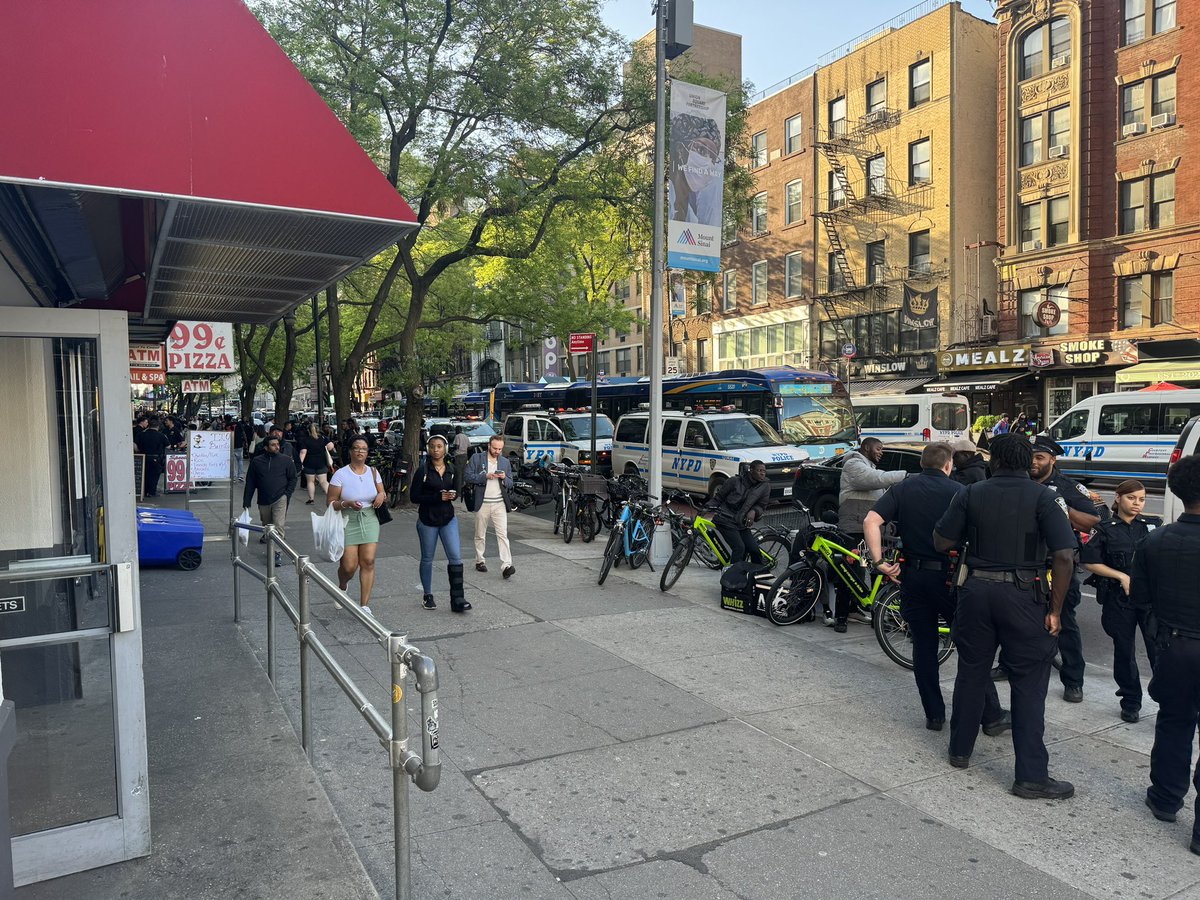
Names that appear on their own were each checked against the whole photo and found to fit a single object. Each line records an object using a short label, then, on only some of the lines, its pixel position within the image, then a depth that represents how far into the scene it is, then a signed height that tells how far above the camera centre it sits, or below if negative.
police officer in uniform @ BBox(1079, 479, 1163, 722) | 5.74 -1.14
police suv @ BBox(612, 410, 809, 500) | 15.32 -0.80
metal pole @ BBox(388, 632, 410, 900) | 3.06 -1.25
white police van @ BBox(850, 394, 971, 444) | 24.58 -0.42
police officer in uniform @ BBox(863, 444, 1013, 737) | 5.46 -1.11
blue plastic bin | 10.37 -1.45
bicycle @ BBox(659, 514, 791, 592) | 9.77 -1.55
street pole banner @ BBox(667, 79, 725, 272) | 11.49 +3.08
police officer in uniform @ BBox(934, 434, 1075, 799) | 4.57 -0.97
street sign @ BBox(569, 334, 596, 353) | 17.38 +1.35
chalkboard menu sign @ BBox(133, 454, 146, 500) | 18.34 -1.23
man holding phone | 10.21 -0.87
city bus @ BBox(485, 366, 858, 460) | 18.59 +0.21
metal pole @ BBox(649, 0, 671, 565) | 11.52 +1.64
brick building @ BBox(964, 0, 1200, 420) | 27.58 +6.69
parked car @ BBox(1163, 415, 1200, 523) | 12.76 -0.62
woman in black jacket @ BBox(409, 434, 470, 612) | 8.71 -1.02
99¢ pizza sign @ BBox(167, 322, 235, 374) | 15.15 +1.22
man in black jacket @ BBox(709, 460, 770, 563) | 9.59 -1.11
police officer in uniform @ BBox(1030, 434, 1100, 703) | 6.15 -1.50
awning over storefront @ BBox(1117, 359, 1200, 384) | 24.98 +0.78
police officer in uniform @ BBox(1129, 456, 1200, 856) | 4.14 -1.14
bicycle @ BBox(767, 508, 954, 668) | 7.89 -1.56
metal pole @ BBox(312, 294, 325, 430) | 31.71 +1.29
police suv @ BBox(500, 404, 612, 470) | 21.41 -0.65
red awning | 2.80 +0.95
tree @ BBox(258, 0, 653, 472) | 16.30 +6.04
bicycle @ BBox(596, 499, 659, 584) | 10.70 -1.51
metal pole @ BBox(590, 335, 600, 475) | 17.25 +0.12
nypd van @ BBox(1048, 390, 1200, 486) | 16.72 -0.67
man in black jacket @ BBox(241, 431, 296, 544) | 11.39 -0.81
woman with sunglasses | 8.41 -0.91
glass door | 3.57 -0.99
